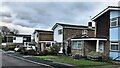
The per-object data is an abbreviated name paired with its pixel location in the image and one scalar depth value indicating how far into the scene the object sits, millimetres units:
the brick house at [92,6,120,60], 9870
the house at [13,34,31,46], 28685
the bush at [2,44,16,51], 23371
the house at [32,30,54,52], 20053
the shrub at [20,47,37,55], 15044
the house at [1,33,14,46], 32909
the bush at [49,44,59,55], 14464
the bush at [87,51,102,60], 9894
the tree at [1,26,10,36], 40634
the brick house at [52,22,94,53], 15571
